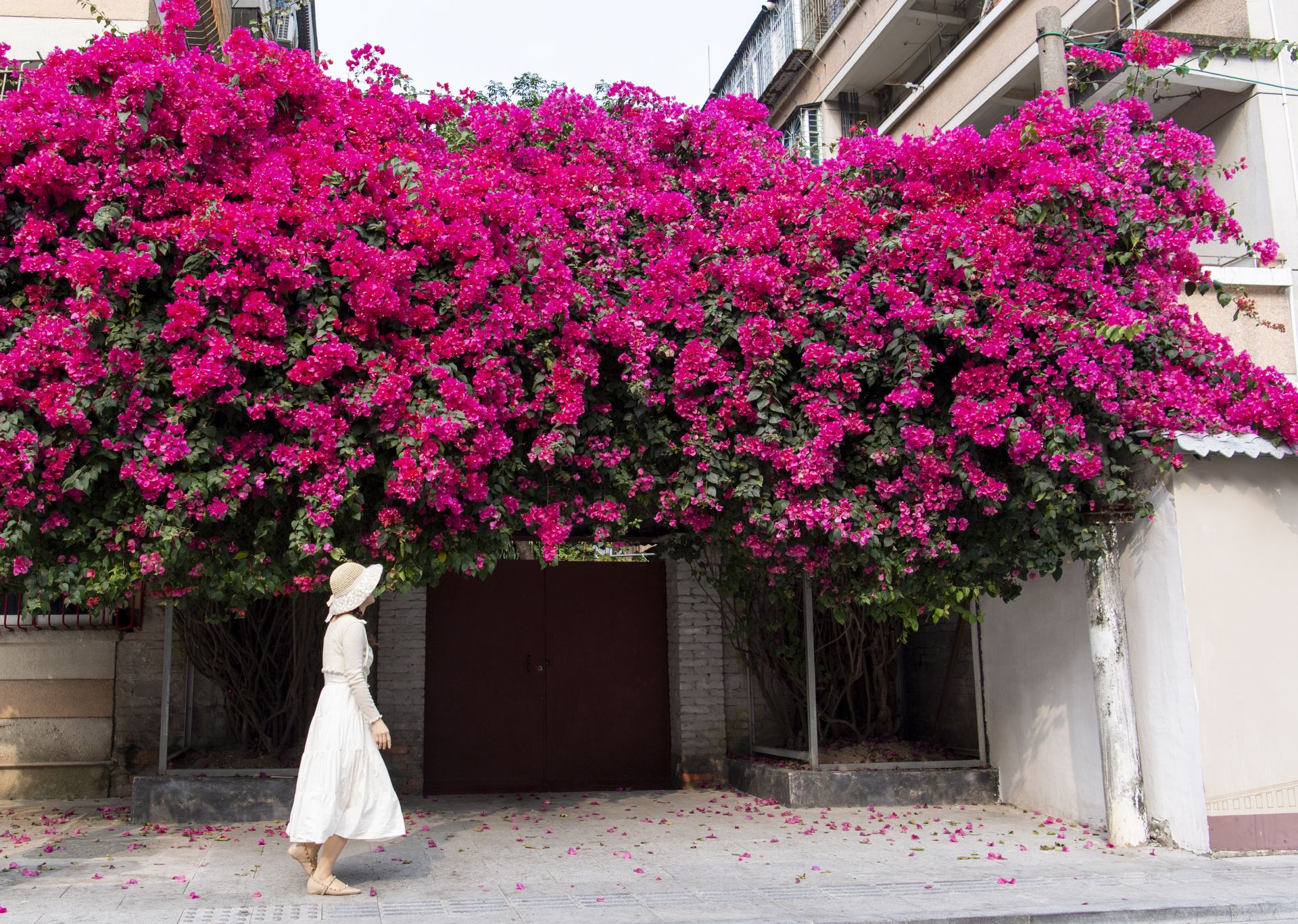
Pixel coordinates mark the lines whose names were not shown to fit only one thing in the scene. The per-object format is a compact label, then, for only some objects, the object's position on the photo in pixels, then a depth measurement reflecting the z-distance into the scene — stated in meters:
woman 5.35
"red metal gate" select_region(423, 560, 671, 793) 9.94
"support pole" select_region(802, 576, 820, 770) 8.88
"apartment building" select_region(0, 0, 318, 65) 9.22
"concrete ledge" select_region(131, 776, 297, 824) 7.90
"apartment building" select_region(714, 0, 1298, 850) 6.75
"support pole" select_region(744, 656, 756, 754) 10.06
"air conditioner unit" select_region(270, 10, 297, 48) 12.70
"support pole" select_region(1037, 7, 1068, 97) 7.68
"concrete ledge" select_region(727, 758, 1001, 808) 8.59
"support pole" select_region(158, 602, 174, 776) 8.06
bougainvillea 6.03
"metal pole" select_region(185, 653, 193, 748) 9.00
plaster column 7.03
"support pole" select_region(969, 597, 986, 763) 9.04
